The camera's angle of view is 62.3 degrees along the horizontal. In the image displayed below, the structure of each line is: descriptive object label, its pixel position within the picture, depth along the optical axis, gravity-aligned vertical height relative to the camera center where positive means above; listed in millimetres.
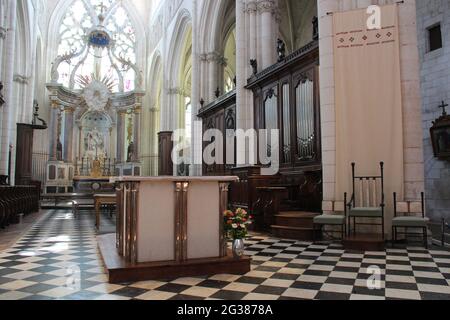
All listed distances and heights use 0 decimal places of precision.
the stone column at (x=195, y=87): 16141 +4257
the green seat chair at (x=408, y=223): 6098 -677
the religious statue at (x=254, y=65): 11312 +3586
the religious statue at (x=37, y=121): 16975 +3392
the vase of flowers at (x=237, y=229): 4504 -560
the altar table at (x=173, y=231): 4238 -567
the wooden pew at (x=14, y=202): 8310 -481
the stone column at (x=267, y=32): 11547 +4661
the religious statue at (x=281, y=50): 10391 +3721
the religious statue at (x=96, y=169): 23338 +910
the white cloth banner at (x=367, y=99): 6918 +1594
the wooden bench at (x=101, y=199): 9141 -413
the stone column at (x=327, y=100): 7312 +1638
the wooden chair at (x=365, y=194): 6719 -229
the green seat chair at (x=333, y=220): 6438 -659
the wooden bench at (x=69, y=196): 16922 -615
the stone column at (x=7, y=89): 13227 +3575
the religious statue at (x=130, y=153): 26219 +2134
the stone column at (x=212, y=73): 16250 +4811
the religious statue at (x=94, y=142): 26312 +2919
